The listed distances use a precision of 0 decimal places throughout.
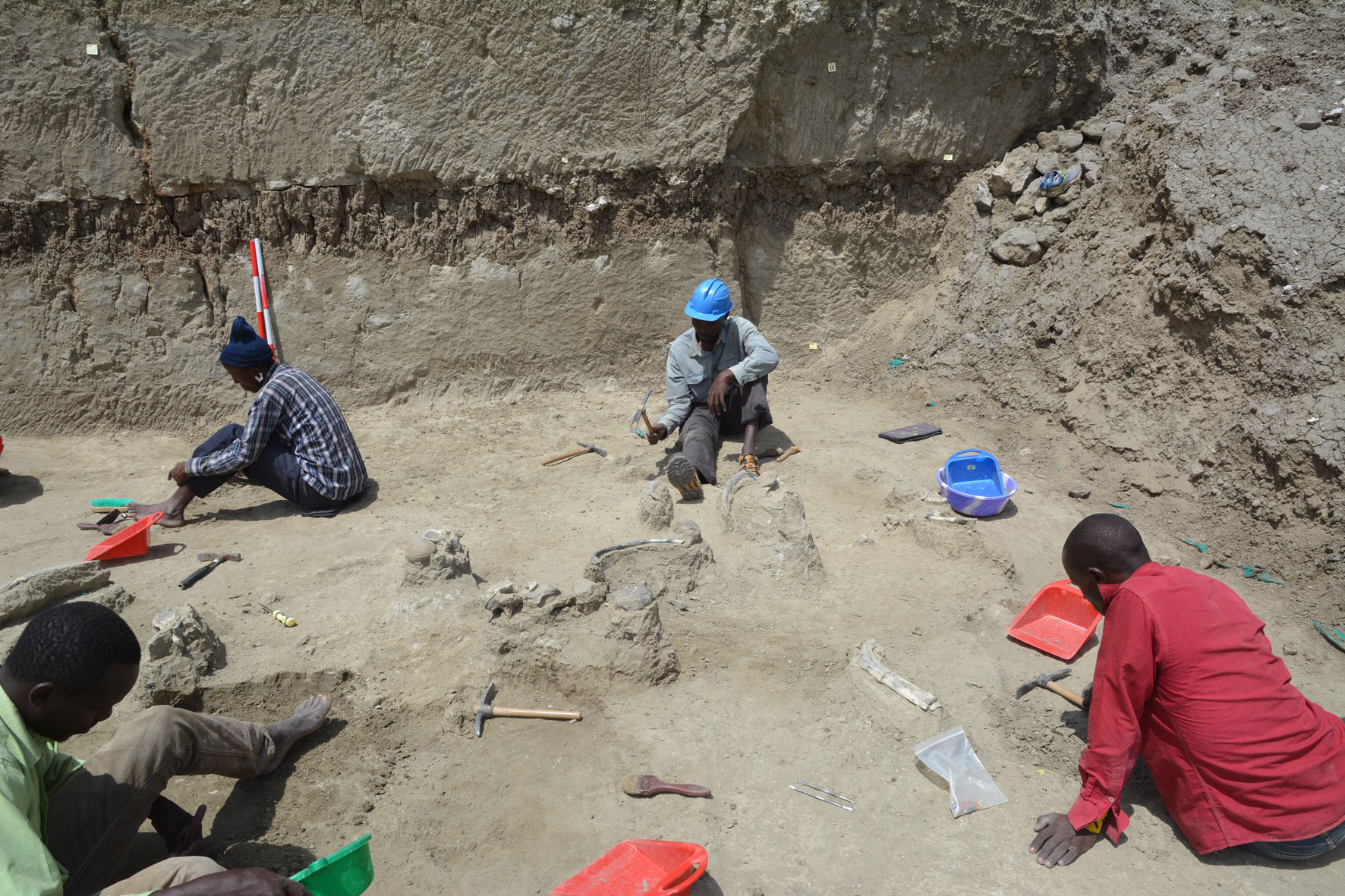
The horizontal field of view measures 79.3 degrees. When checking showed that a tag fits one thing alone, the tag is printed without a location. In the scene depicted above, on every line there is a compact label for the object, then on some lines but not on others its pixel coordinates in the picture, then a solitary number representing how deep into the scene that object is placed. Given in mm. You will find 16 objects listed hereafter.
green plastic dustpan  2002
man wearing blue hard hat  5090
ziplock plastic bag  2561
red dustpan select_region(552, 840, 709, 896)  2154
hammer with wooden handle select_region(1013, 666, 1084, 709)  3045
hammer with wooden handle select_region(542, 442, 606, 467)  5315
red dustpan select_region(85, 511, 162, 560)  3904
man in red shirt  2250
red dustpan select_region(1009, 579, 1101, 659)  3422
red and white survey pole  5559
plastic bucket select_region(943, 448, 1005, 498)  4797
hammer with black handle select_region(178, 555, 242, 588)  3670
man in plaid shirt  4332
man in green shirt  1691
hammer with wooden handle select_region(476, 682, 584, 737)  2896
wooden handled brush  2580
